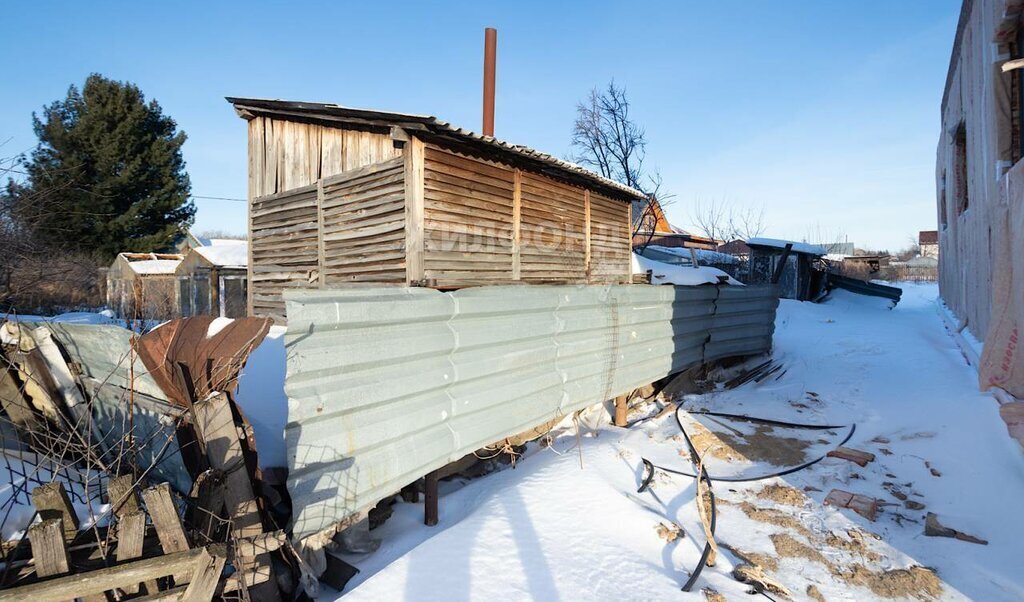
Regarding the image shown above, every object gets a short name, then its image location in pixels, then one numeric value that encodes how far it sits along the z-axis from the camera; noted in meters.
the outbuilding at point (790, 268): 16.94
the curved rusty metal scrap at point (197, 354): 2.49
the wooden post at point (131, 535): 1.99
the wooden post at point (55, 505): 2.05
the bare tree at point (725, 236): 28.20
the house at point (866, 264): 22.86
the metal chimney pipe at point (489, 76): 10.30
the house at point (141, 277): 16.73
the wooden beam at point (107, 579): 1.71
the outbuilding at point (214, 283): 15.24
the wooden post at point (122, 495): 2.14
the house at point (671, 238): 30.23
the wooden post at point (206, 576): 1.97
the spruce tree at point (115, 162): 20.59
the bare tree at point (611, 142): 24.20
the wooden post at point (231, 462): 2.47
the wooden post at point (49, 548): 1.80
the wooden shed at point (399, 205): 6.27
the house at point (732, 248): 27.48
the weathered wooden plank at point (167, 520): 1.99
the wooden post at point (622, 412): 5.80
